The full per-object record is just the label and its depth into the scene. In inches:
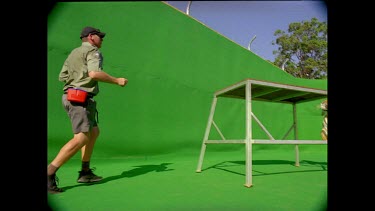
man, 62.0
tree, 695.1
